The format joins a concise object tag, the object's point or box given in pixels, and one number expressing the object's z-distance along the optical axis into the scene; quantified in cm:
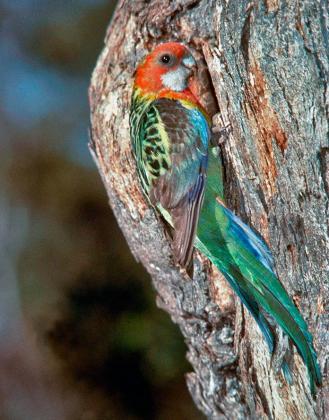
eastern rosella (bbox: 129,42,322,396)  599
